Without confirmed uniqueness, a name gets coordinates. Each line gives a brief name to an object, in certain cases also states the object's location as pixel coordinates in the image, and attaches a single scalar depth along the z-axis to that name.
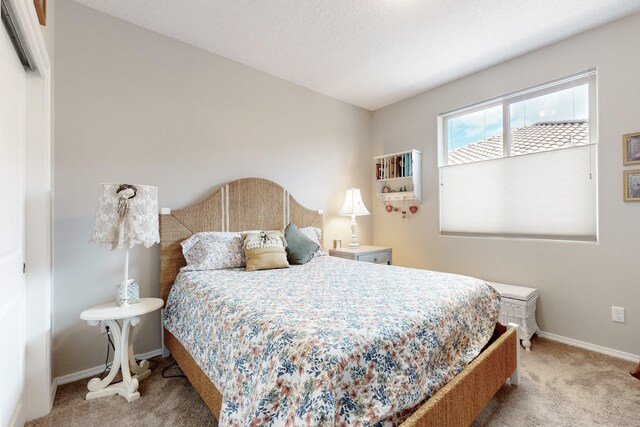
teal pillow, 2.65
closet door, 1.33
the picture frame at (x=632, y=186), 2.23
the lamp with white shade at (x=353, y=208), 3.64
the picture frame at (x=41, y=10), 1.57
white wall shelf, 3.61
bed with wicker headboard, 1.29
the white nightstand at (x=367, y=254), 3.35
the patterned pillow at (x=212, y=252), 2.34
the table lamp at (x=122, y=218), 1.82
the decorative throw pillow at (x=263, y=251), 2.36
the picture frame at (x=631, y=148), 2.23
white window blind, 2.52
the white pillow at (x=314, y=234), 3.03
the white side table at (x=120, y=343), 1.81
